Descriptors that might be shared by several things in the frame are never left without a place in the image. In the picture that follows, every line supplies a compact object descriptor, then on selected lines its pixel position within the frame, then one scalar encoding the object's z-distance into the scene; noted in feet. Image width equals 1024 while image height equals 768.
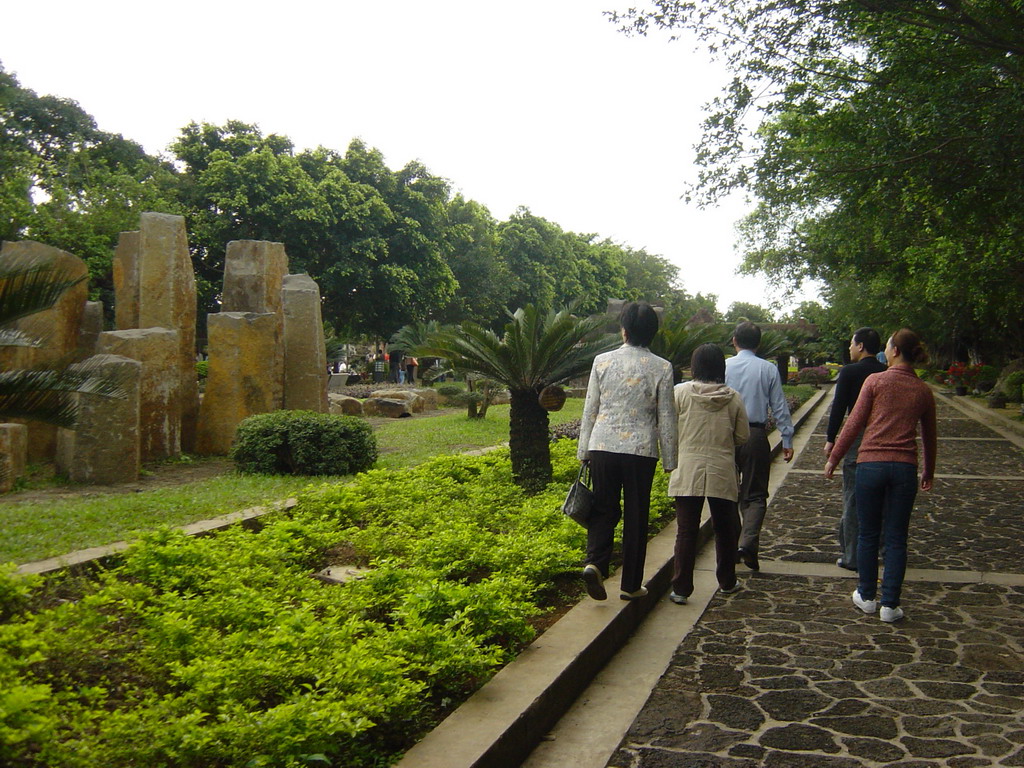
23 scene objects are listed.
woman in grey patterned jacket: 17.54
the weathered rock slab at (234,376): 40.47
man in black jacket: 22.12
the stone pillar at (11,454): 30.73
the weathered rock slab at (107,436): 32.24
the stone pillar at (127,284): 43.37
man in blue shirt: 22.36
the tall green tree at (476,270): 149.79
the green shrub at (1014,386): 84.02
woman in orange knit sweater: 18.10
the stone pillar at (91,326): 41.47
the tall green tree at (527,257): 170.17
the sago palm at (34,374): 14.70
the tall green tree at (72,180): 86.74
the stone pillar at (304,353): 44.91
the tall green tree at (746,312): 291.17
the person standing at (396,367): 133.59
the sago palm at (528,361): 32.32
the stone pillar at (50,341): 36.88
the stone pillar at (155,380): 36.45
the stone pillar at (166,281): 40.91
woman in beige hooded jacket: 18.74
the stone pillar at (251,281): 45.14
